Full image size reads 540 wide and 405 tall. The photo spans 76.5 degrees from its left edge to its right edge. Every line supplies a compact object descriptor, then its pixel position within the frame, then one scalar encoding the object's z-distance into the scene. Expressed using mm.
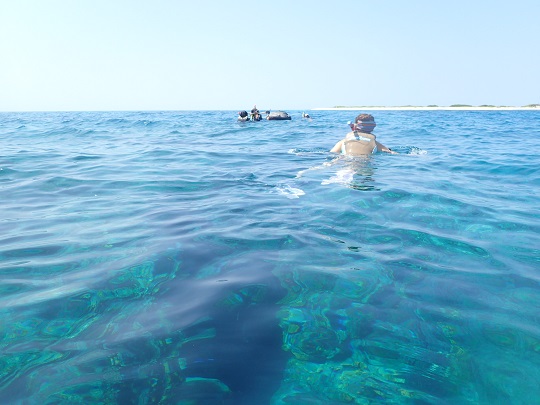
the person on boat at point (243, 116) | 26484
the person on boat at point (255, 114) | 27094
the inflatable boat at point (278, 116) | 28516
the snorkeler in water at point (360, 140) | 8523
